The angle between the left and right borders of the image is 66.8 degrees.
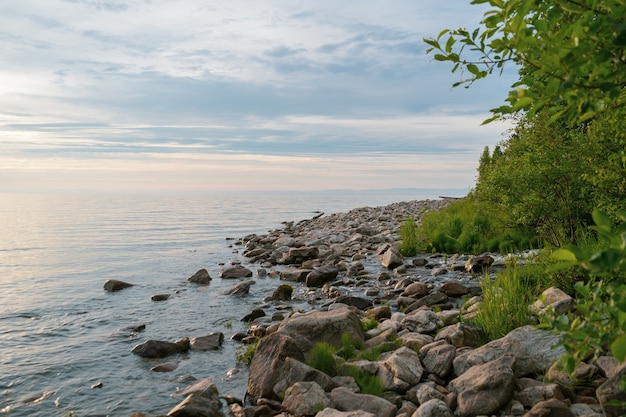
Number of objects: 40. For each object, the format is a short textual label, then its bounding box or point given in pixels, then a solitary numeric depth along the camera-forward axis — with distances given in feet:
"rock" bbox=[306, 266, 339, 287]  54.13
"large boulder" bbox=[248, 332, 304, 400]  24.86
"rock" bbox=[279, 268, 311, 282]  58.23
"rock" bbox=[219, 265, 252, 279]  64.13
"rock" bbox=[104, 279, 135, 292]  60.13
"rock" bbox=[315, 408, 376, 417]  19.30
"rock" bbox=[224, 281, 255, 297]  52.54
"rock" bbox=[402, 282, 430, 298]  42.17
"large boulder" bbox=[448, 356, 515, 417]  19.39
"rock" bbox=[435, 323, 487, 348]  26.37
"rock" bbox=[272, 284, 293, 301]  48.55
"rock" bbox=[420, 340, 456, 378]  23.68
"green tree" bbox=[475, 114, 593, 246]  41.34
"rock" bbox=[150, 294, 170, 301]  53.10
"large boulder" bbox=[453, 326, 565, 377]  22.12
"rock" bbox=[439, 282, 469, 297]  41.19
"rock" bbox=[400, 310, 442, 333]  30.71
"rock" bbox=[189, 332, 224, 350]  34.47
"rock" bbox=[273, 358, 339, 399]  23.86
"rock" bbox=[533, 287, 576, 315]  25.40
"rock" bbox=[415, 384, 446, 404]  20.93
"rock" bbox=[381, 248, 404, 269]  58.39
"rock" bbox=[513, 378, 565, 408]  19.25
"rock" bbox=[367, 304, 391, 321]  36.81
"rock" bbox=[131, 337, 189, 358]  33.71
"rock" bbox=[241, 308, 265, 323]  41.55
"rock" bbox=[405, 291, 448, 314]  38.16
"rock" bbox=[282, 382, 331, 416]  21.56
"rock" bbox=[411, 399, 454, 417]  19.15
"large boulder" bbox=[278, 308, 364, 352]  29.55
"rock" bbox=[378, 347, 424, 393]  23.09
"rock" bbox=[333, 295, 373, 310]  41.93
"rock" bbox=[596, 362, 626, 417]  17.43
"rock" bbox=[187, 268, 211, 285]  61.93
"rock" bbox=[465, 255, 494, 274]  50.09
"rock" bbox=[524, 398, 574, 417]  17.69
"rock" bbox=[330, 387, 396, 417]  20.71
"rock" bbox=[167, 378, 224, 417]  22.58
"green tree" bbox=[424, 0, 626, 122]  8.54
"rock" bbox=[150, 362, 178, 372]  30.86
